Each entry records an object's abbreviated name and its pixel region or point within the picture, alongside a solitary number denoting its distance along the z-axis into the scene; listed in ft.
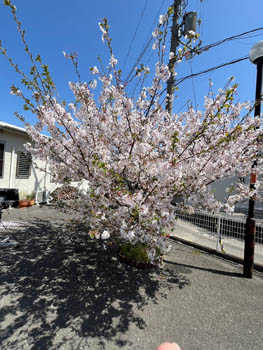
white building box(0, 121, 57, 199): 26.53
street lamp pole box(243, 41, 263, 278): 11.35
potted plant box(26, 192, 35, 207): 29.31
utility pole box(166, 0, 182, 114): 17.81
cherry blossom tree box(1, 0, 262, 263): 8.38
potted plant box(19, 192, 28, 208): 28.04
